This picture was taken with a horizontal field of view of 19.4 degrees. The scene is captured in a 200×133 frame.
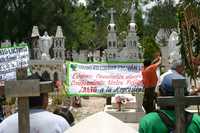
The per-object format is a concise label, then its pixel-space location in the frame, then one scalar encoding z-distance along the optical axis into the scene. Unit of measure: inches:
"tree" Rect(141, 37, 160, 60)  1590.3
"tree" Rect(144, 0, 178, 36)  2078.0
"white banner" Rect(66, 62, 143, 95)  511.8
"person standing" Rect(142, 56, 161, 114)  466.9
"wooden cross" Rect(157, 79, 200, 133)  159.3
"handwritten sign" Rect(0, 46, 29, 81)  442.6
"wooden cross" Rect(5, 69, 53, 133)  168.2
